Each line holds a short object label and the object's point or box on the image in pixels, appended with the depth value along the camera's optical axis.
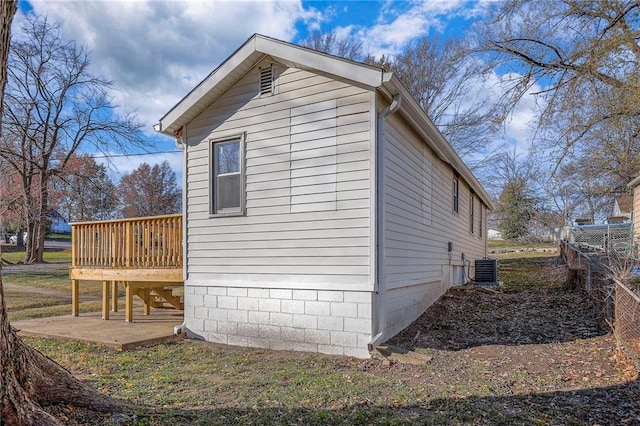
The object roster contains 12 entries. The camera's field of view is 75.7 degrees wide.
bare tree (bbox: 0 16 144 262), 19.97
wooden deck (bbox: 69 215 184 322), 7.81
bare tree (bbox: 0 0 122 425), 2.36
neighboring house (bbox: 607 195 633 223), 25.62
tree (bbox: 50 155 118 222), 22.50
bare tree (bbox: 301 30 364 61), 19.25
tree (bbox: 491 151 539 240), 28.46
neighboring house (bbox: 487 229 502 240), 37.10
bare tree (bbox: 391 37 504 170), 18.19
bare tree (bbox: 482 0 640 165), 8.53
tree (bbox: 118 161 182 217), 39.12
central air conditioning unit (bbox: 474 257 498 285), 12.35
